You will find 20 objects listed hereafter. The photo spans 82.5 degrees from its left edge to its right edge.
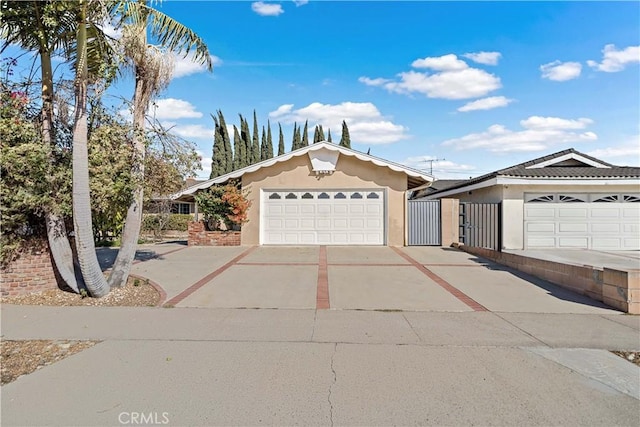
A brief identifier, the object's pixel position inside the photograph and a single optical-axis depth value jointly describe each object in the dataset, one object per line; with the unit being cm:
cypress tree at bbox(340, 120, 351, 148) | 3282
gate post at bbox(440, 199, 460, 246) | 1527
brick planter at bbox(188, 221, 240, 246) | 1560
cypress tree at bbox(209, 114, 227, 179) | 2619
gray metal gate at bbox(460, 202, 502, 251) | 1184
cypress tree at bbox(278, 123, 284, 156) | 3261
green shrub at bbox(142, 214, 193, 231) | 2482
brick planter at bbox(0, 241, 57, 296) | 677
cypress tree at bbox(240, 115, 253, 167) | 2933
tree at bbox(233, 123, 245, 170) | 2819
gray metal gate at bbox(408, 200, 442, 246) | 1541
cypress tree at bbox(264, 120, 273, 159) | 3155
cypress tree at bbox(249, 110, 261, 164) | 2994
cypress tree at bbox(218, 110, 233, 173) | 2655
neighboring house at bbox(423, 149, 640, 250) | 1363
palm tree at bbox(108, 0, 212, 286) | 724
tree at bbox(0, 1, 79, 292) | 621
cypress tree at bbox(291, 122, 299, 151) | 3275
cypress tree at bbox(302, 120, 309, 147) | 3278
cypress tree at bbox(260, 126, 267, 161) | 3148
